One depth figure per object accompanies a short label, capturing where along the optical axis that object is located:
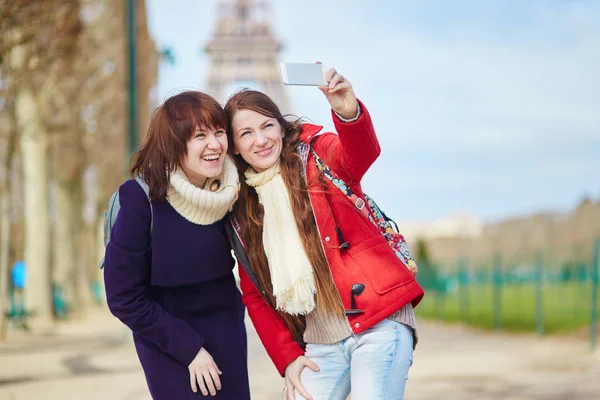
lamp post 14.92
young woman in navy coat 3.22
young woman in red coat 3.19
